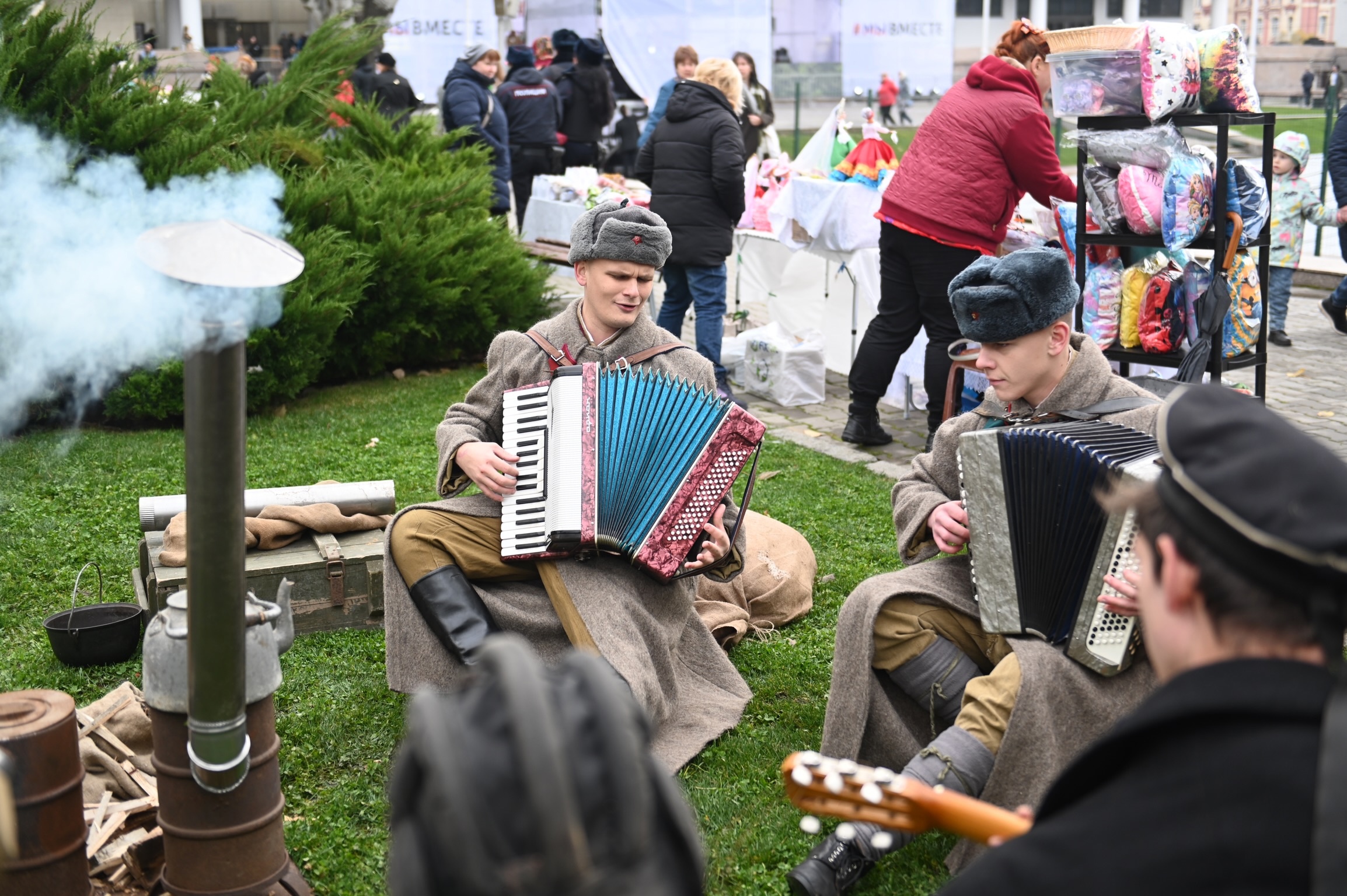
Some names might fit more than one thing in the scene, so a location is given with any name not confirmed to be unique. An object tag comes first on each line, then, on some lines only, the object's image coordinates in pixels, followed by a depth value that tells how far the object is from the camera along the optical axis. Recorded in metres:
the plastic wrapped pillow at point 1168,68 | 4.98
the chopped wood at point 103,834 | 2.81
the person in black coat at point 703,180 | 7.33
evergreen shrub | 6.64
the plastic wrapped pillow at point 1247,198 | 5.09
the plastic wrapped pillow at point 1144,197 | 5.13
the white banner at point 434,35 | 18.22
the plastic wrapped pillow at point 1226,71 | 5.06
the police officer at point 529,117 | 11.79
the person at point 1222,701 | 1.37
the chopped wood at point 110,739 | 3.20
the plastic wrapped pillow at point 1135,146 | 5.11
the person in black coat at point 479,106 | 10.94
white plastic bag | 7.55
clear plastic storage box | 5.19
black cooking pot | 3.92
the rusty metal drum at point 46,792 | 2.44
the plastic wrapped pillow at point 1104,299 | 5.41
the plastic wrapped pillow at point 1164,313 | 5.16
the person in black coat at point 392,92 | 11.58
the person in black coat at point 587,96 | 12.73
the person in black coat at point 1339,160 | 7.82
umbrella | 4.67
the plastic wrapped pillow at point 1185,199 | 4.97
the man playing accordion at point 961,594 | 3.14
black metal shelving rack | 5.04
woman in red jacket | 5.82
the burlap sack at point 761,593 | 4.29
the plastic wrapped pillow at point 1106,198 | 5.31
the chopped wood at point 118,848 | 2.80
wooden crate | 4.19
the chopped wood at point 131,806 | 2.92
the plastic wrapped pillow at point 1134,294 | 5.27
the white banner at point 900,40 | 25.41
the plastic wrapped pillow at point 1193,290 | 5.15
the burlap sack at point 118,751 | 3.08
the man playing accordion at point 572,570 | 3.56
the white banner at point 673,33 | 19.41
